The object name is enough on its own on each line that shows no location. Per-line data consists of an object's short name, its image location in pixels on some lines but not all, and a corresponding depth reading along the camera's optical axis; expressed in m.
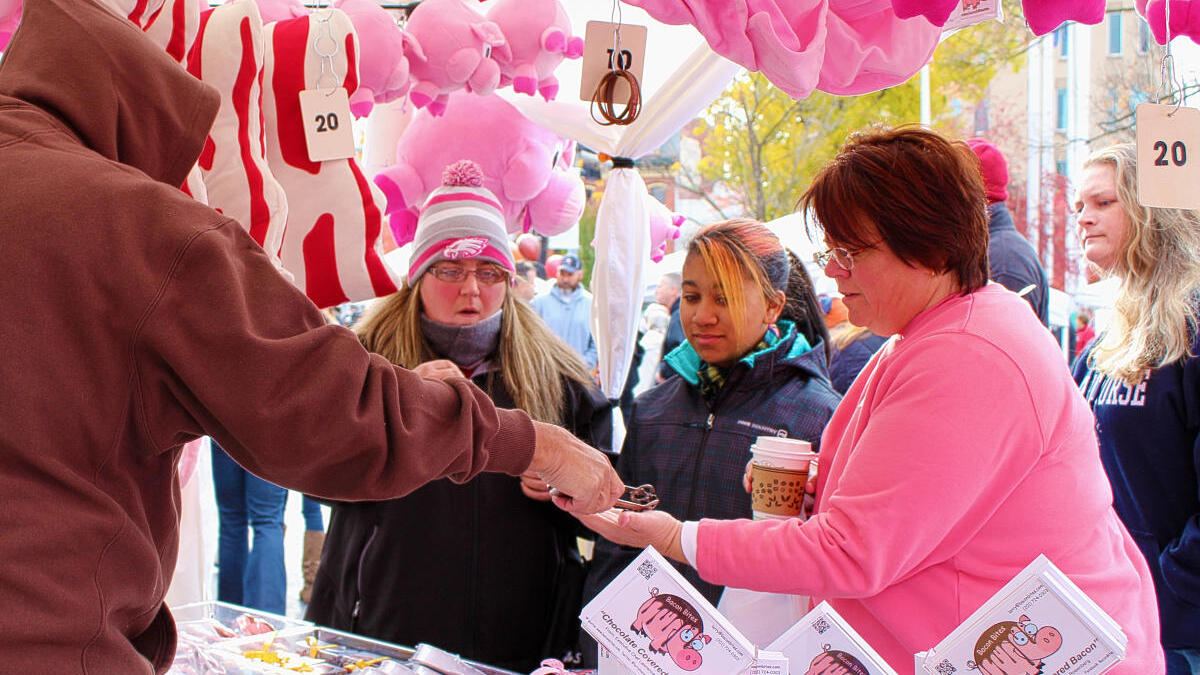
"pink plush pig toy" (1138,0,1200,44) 1.46
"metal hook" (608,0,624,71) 2.03
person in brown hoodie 1.12
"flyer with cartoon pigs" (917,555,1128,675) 1.12
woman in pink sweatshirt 1.39
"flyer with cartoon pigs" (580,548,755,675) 1.27
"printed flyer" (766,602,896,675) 1.25
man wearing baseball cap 6.66
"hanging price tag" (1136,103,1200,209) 1.60
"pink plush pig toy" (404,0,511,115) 2.43
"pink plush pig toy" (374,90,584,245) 2.95
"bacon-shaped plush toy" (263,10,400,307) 1.93
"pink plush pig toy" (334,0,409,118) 2.27
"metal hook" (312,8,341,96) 1.95
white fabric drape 2.92
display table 1.84
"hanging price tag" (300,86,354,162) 1.93
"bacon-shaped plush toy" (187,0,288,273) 1.76
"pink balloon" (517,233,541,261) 9.15
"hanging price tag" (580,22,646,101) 2.05
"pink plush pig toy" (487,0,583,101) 2.52
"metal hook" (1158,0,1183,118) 1.47
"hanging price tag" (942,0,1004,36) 1.69
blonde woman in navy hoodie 2.37
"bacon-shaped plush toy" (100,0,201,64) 1.66
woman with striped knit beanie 2.35
